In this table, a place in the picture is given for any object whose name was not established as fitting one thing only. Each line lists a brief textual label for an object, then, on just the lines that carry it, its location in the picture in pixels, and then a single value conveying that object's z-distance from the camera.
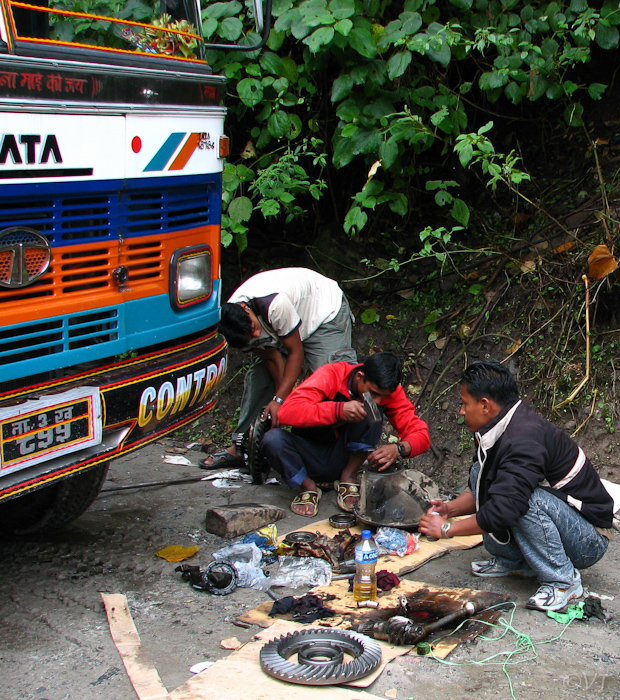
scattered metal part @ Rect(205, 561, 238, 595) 3.56
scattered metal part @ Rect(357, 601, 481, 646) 3.02
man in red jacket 4.25
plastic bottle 3.36
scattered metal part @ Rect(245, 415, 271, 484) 4.82
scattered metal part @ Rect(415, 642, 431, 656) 2.98
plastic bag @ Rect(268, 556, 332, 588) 3.63
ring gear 2.76
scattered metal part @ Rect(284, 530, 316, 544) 3.94
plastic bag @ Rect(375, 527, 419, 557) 3.94
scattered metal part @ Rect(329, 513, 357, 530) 4.25
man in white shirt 4.71
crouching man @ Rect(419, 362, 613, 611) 3.28
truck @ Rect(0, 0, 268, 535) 2.87
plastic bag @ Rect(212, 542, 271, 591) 3.66
